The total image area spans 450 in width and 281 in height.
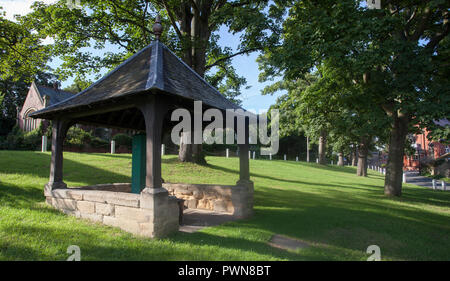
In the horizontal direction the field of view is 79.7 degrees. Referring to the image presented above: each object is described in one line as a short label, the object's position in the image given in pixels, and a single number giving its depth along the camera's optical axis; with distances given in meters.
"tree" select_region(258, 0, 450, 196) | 7.76
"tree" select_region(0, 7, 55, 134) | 11.39
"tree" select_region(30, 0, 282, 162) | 12.93
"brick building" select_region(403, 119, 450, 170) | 35.53
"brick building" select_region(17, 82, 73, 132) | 35.34
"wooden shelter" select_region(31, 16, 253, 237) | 5.82
